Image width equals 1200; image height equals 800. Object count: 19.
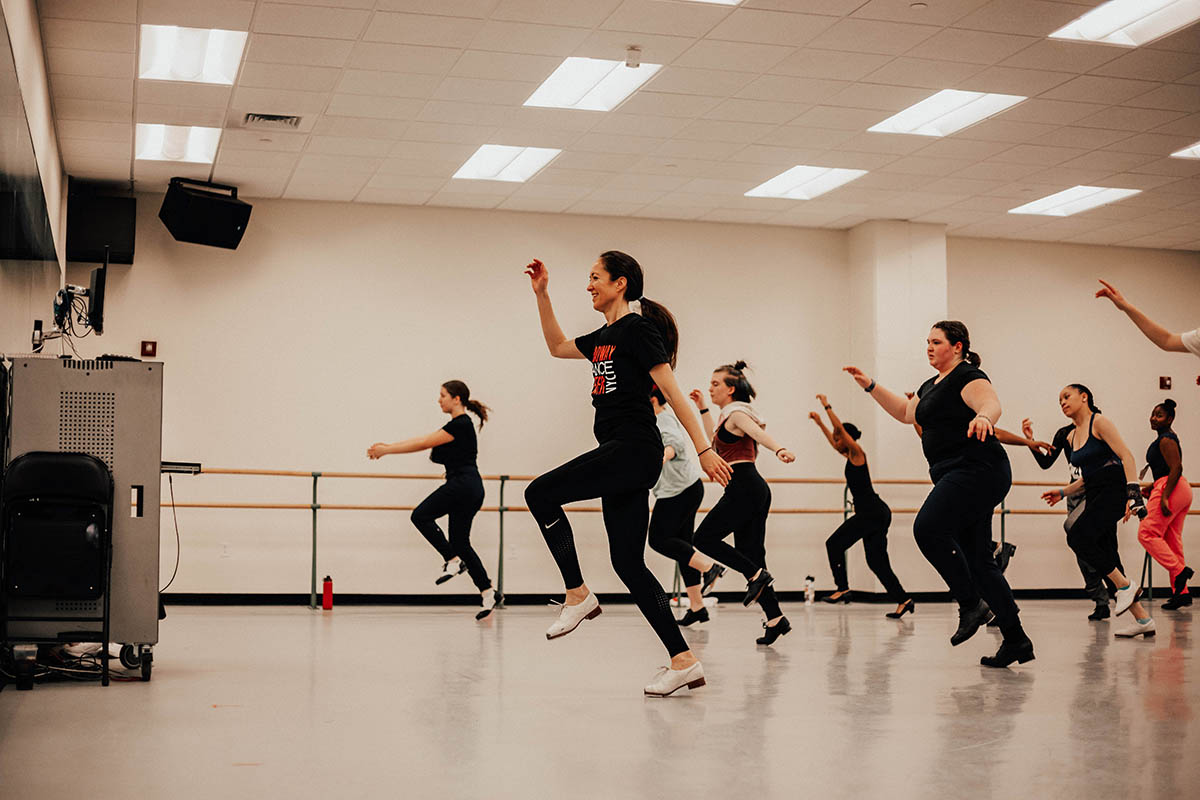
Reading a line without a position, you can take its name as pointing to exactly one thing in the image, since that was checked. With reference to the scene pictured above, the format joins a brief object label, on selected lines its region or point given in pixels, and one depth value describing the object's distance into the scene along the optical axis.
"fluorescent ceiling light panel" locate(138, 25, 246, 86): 6.56
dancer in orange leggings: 8.26
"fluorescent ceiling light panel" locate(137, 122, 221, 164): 8.19
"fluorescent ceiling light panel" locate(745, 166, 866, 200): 9.37
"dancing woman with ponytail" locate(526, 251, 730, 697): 3.88
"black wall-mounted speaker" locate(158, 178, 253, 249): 9.07
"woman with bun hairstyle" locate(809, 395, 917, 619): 8.62
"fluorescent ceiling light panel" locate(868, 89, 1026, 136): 7.57
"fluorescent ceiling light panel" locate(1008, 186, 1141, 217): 9.85
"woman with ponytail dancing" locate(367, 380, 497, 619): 7.78
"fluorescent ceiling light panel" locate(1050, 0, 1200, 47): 6.12
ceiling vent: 7.80
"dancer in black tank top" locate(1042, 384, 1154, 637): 6.92
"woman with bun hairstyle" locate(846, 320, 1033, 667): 5.06
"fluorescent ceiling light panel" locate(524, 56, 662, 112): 7.06
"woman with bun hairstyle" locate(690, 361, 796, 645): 6.01
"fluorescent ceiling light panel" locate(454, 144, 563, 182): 8.87
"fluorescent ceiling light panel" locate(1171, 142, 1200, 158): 8.59
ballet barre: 8.92
